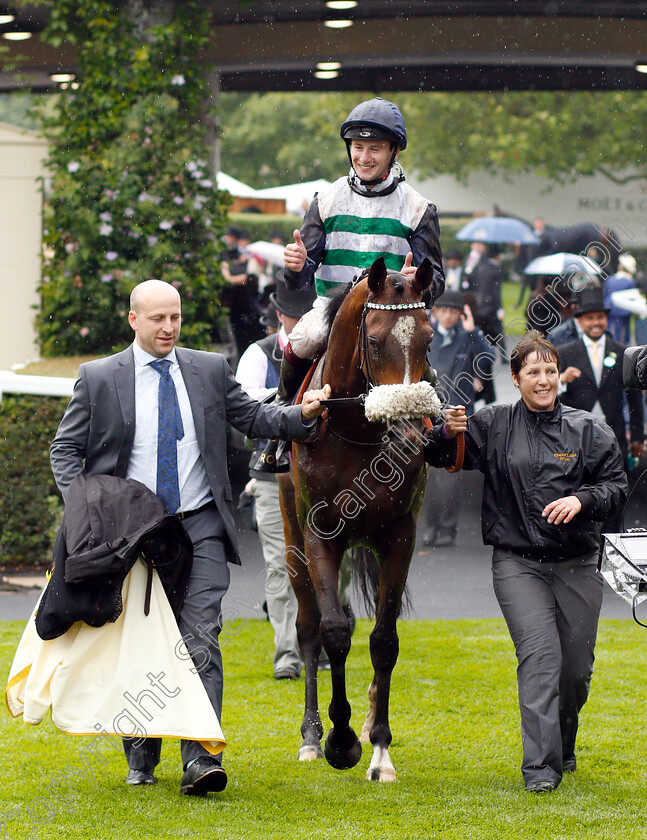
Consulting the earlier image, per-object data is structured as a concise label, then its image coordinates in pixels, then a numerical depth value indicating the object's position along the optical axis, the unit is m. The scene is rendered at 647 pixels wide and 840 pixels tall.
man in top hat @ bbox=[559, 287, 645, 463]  18.34
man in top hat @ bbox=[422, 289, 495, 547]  19.87
